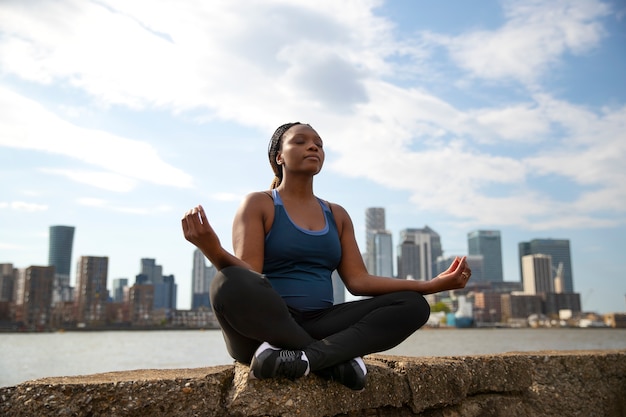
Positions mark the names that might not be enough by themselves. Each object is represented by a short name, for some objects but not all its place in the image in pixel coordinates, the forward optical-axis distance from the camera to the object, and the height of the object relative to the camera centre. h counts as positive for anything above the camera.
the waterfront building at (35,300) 122.06 +0.23
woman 2.66 +0.08
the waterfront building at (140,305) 128.88 -0.99
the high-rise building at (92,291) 129.25 +2.22
